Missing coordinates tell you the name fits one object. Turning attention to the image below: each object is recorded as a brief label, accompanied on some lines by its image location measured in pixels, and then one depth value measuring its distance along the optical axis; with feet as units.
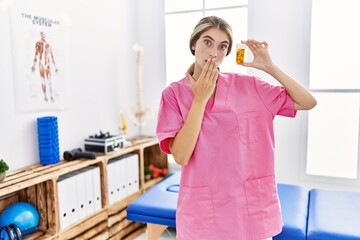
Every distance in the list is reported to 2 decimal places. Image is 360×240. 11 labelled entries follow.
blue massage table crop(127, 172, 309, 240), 6.20
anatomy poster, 7.02
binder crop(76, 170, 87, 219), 7.51
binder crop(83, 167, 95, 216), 7.75
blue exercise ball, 6.33
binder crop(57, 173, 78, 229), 7.04
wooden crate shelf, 6.67
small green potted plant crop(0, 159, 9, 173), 6.21
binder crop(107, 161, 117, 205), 8.44
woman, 3.91
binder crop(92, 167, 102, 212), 7.98
